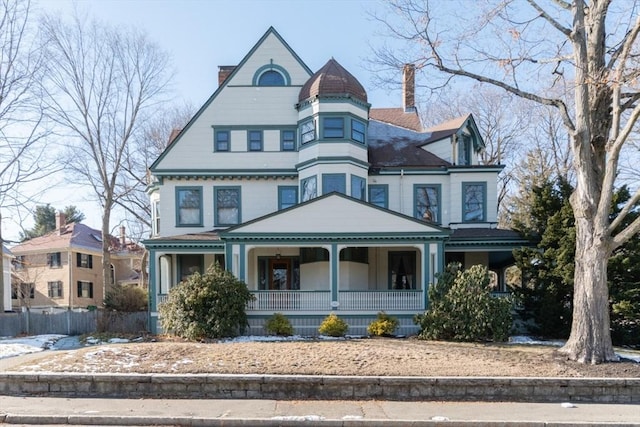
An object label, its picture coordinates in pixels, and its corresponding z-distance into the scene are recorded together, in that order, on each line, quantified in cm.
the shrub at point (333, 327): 1572
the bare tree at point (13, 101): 2078
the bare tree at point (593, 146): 1123
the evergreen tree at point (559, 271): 1459
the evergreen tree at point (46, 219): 5366
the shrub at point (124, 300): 2030
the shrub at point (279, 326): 1594
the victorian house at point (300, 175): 1938
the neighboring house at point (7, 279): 3750
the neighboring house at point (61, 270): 3819
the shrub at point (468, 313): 1437
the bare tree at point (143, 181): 3142
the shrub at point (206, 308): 1477
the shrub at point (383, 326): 1584
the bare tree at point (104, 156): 2661
